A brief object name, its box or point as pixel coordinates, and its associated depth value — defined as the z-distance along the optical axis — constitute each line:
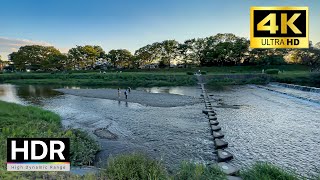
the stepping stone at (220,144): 11.46
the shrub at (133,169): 6.80
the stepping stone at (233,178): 7.45
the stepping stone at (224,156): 9.75
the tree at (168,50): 96.62
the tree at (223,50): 85.31
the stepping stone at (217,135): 12.97
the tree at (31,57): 99.56
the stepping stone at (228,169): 7.93
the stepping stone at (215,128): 14.51
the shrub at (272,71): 61.53
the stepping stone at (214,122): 15.97
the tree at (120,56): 100.44
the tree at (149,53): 97.69
